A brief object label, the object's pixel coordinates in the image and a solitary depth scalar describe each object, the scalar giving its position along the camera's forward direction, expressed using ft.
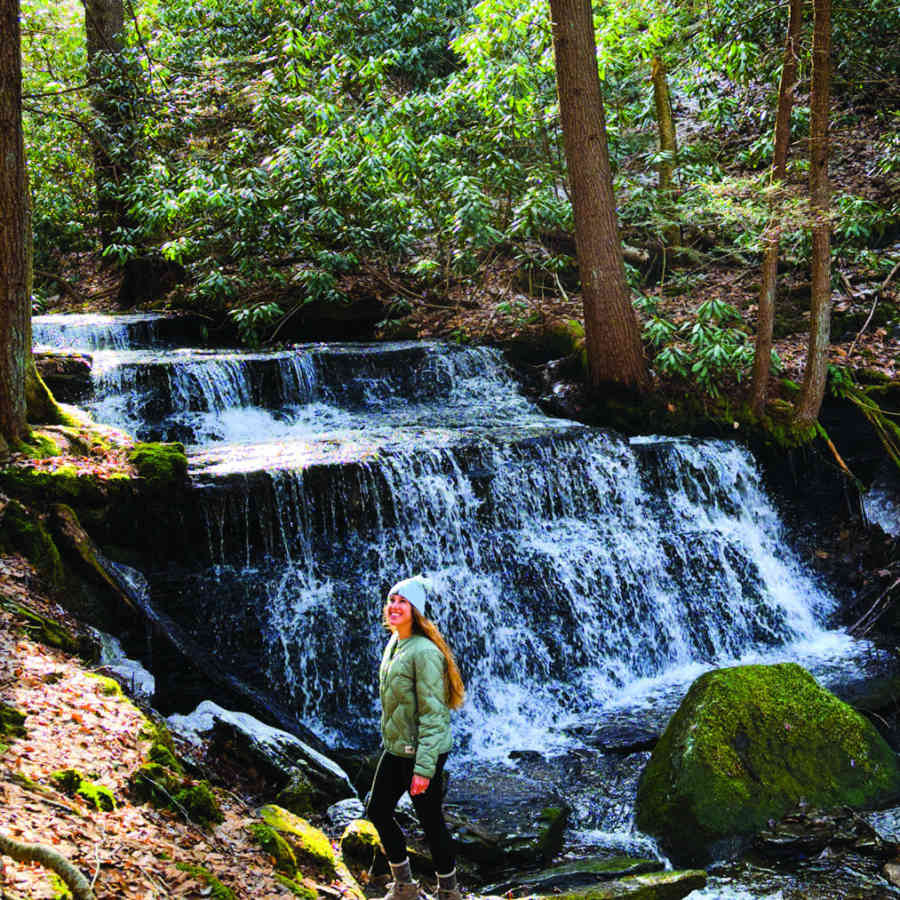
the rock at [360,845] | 14.88
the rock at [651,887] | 14.67
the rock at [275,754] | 17.25
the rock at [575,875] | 16.02
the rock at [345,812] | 16.61
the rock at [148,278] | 54.70
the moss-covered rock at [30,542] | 19.12
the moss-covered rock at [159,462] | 24.13
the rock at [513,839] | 17.47
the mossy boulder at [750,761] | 17.62
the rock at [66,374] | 31.81
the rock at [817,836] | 17.11
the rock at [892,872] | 16.21
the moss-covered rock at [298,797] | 16.51
